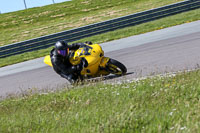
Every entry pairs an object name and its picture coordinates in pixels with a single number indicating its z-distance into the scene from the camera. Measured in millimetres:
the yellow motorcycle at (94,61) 17844
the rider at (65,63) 17445
